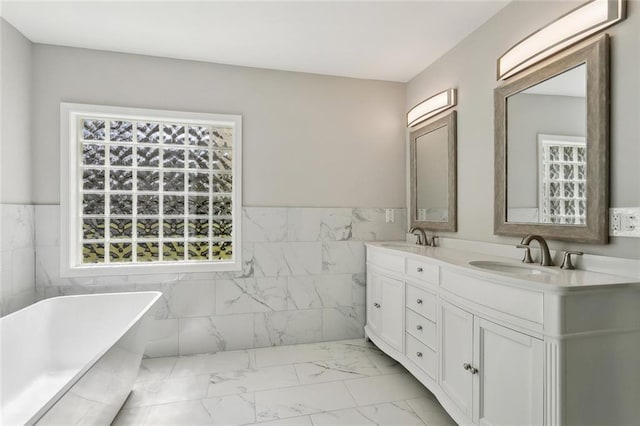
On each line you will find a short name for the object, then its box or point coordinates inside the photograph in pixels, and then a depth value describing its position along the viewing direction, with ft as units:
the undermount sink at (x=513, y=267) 5.37
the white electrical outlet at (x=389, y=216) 10.77
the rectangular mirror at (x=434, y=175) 8.56
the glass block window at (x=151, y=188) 8.92
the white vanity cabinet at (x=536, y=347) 4.09
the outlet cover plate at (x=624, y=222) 4.54
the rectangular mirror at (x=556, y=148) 4.97
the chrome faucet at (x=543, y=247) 5.57
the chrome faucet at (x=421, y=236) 9.45
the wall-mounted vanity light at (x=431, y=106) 8.55
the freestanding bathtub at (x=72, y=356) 4.56
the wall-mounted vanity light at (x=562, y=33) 4.84
